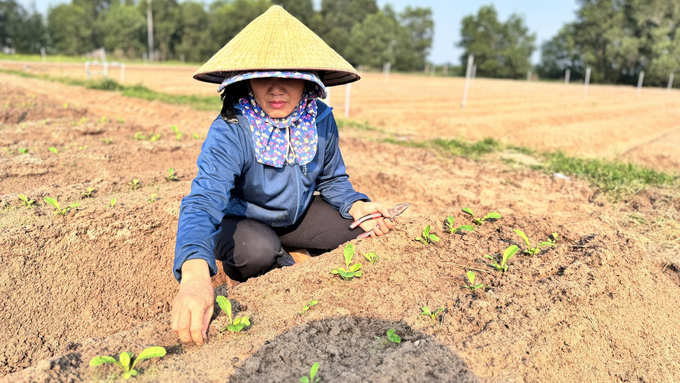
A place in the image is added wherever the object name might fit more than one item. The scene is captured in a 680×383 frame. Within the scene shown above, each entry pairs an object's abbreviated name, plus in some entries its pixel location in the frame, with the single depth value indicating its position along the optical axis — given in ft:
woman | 5.90
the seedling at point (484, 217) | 9.26
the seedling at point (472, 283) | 6.74
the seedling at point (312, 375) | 4.70
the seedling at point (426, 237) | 8.34
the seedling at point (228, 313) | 5.82
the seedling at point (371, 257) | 7.72
